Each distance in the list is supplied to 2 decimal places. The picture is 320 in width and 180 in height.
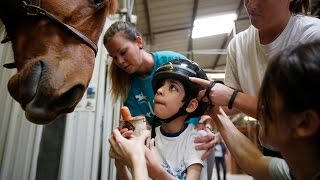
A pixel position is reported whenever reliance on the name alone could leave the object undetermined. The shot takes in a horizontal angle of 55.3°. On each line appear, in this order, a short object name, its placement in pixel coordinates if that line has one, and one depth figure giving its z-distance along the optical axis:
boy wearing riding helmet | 1.27
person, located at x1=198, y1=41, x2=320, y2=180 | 0.65
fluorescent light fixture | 6.45
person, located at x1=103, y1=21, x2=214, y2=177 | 1.73
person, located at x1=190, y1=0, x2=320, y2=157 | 1.22
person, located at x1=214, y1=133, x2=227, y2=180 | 7.14
